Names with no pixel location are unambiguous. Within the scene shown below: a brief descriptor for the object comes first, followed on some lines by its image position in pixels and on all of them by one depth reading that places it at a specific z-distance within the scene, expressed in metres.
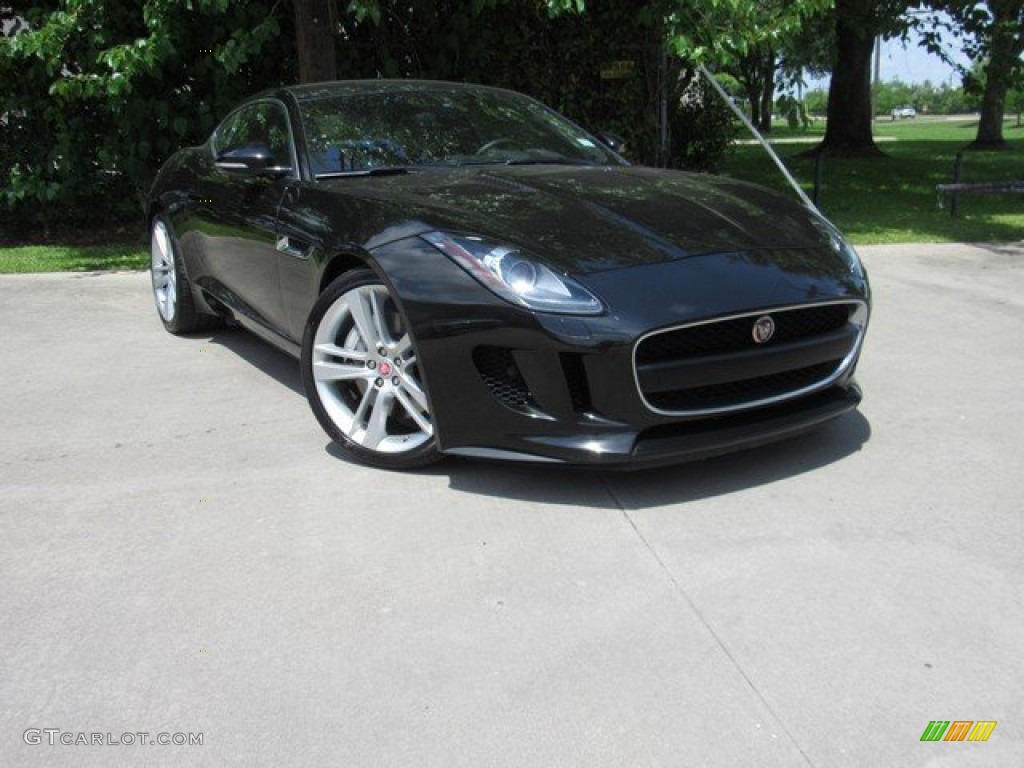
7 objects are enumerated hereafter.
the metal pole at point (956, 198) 11.62
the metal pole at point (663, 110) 11.77
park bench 11.48
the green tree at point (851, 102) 20.75
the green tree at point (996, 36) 12.73
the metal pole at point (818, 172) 11.42
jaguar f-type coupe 3.29
